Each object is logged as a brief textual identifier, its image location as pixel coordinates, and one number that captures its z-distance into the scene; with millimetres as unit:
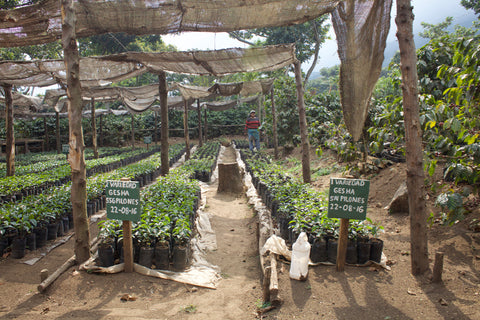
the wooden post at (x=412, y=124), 3143
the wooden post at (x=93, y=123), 12444
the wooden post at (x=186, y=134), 13284
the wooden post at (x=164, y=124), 8078
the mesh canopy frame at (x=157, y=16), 3920
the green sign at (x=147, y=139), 18344
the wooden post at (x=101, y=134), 21828
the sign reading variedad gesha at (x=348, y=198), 3320
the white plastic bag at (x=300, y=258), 3312
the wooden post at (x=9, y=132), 8727
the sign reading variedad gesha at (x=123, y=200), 3395
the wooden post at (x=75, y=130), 3596
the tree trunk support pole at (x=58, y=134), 17494
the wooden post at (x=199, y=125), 16148
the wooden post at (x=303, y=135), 7344
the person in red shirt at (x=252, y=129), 14238
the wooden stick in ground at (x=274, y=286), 2957
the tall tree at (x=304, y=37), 24139
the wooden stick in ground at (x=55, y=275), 3156
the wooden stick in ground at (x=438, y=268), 3020
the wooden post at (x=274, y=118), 12321
